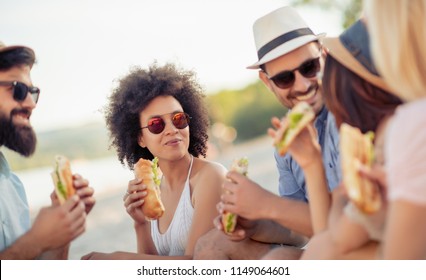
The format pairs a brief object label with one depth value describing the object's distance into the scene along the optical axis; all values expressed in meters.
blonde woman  2.19
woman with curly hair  4.21
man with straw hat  3.41
